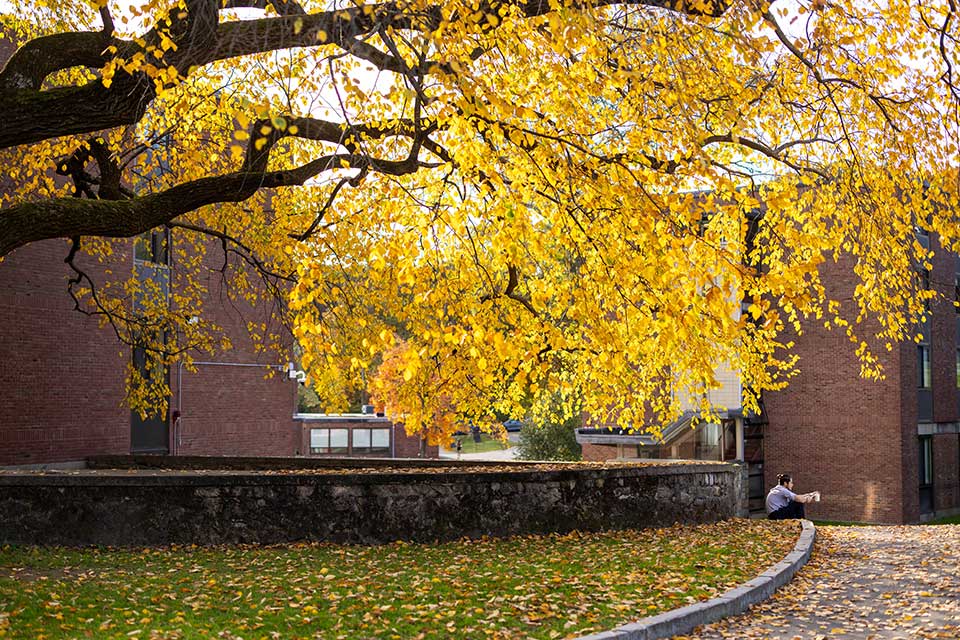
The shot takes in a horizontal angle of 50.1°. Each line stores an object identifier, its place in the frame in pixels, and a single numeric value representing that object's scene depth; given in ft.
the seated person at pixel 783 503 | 59.62
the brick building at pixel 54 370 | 67.97
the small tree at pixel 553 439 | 126.21
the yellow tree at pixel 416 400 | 70.49
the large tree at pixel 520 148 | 30.07
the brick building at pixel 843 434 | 97.91
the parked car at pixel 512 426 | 256.93
